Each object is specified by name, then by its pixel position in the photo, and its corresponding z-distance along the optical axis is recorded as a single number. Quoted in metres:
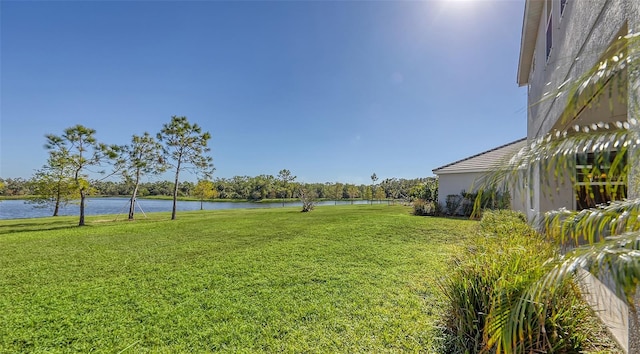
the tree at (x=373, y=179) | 54.59
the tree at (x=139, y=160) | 17.44
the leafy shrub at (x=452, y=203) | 14.97
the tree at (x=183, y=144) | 17.73
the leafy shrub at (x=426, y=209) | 15.34
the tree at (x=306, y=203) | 21.06
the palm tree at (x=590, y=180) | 0.97
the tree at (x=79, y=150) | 13.50
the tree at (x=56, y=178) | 13.45
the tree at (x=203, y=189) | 29.61
